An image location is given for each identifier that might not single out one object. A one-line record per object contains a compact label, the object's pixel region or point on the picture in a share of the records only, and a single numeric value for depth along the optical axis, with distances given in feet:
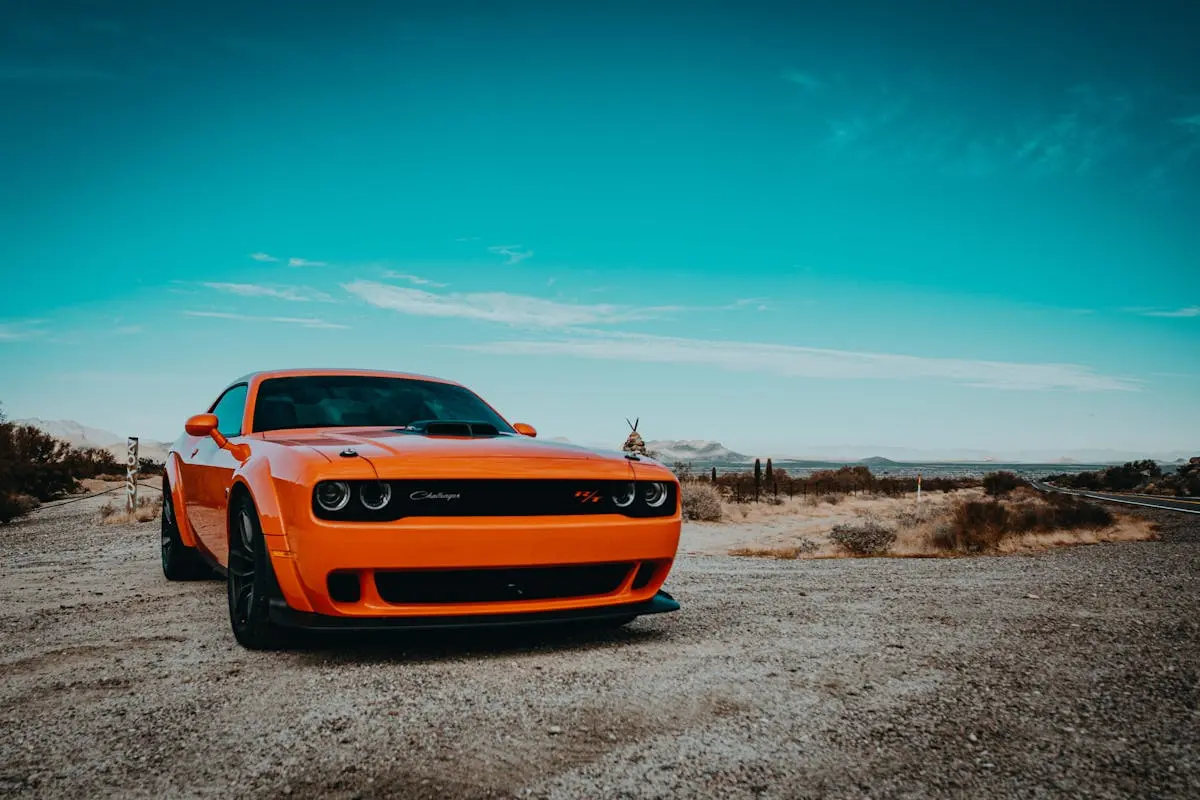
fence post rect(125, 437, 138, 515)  48.46
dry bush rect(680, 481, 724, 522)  67.46
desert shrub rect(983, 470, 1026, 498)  125.30
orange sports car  11.64
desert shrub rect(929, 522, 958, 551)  39.44
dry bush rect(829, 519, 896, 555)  38.32
